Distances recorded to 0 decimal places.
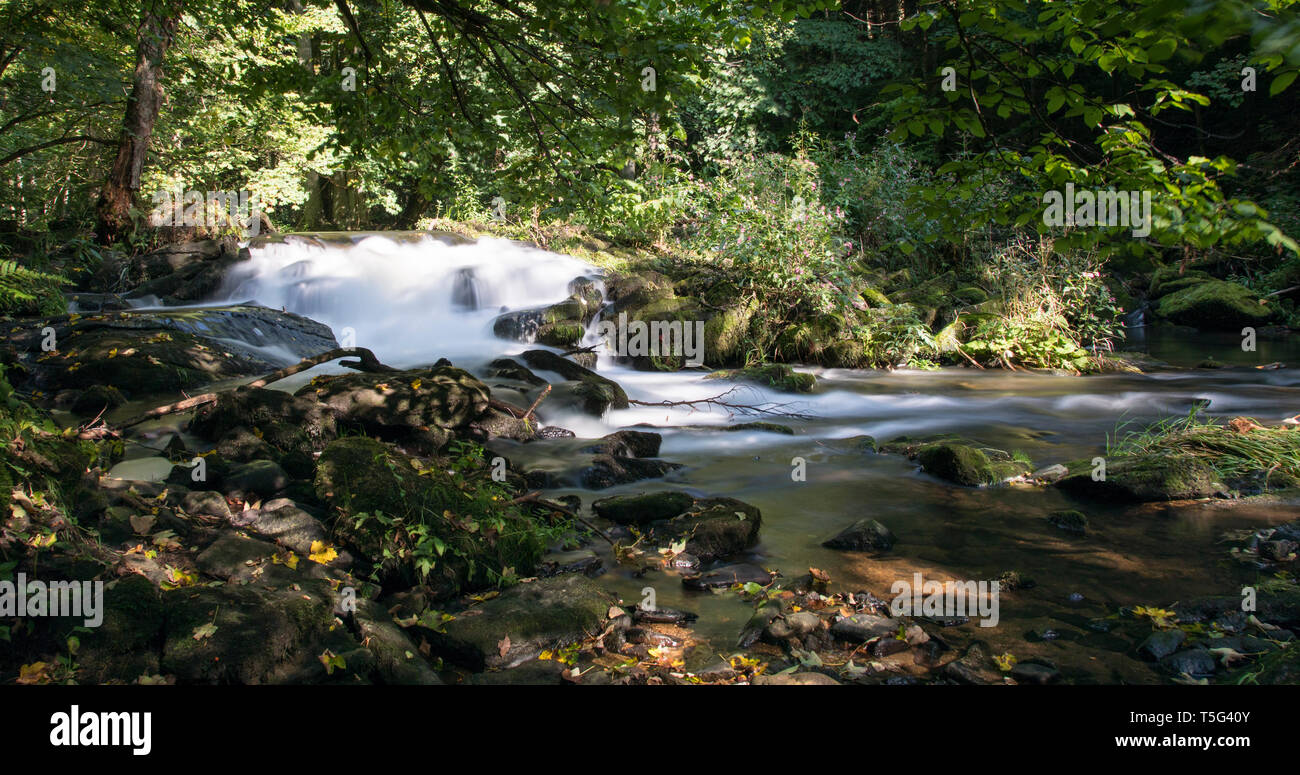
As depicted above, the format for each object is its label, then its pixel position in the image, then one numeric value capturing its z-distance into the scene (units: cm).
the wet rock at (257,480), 492
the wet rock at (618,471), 665
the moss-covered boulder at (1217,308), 1602
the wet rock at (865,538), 526
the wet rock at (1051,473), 673
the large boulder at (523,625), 356
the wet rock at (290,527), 421
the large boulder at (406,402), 674
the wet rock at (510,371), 966
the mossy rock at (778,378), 1112
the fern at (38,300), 818
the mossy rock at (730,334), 1310
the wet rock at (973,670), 340
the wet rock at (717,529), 511
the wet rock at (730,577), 462
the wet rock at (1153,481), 601
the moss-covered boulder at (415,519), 429
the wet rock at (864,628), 376
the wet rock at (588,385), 880
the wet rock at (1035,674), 342
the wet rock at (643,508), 564
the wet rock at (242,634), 283
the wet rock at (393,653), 313
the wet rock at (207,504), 440
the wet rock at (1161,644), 362
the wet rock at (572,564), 477
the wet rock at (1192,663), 344
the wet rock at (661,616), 406
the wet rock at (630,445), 736
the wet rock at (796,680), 327
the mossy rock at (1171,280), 1756
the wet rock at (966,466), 674
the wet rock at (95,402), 670
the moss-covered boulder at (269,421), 596
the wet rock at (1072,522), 550
